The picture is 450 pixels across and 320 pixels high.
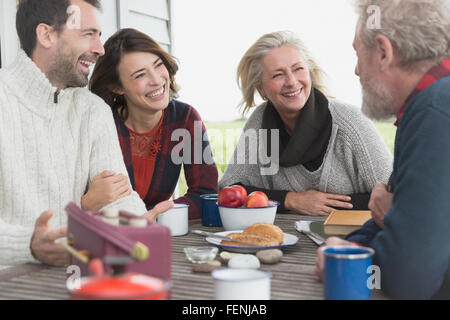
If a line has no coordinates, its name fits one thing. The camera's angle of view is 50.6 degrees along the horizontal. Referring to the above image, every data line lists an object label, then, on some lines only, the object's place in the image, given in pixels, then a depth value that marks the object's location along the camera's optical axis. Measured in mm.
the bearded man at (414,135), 965
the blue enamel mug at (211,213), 1823
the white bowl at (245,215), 1645
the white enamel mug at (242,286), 861
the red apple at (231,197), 1685
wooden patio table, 1025
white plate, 1359
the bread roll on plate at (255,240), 1367
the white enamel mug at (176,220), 1623
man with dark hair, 1793
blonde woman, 2320
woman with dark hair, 2482
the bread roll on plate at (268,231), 1407
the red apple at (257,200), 1659
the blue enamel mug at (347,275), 944
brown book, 1466
